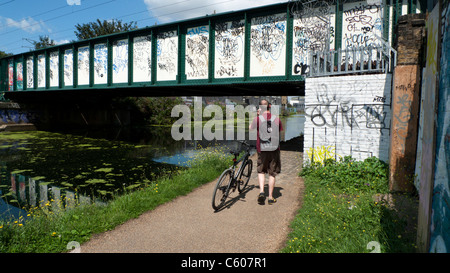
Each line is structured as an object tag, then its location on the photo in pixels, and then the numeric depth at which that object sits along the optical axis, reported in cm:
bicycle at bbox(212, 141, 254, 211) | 556
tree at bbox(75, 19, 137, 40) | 4216
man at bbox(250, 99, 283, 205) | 572
